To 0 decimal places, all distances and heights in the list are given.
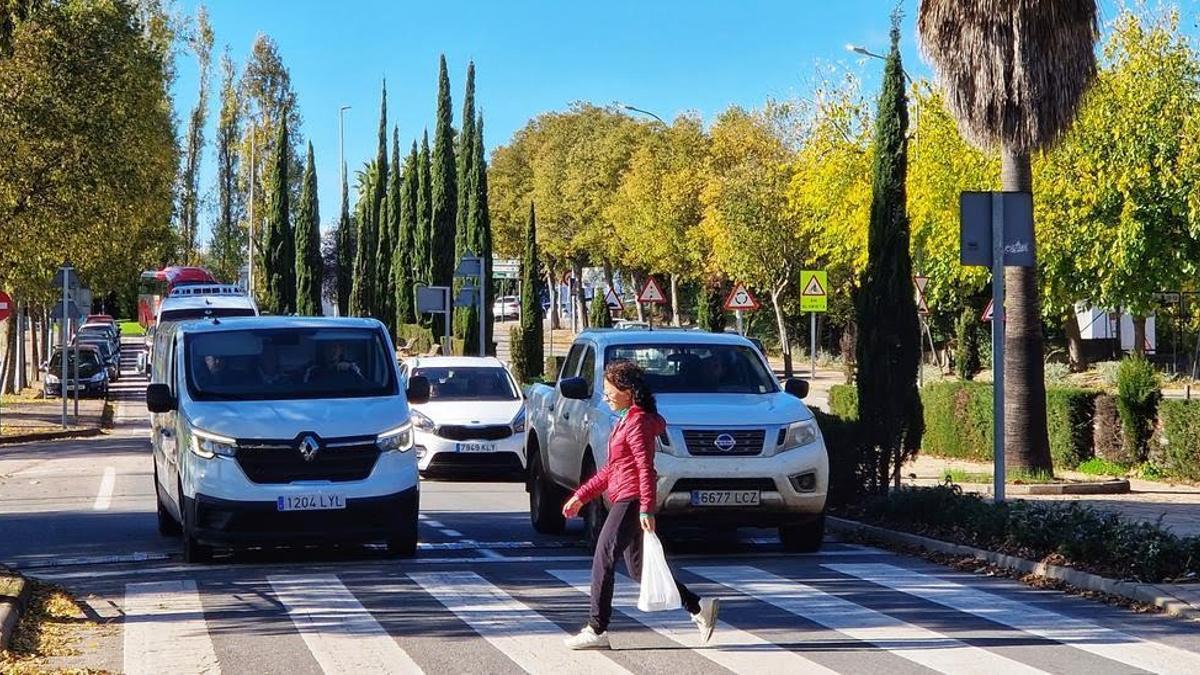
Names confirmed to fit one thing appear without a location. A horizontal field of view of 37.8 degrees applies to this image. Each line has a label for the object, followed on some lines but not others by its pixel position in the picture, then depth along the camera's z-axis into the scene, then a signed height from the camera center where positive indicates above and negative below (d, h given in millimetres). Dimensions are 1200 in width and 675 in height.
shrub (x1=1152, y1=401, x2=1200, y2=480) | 23375 -1265
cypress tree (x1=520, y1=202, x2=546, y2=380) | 53688 +1222
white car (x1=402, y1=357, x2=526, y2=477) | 23078 -1114
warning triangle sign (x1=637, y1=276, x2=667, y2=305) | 35641 +1163
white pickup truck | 13805 -715
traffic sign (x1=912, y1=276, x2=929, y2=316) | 37012 +1181
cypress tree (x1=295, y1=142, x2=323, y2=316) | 90688 +5466
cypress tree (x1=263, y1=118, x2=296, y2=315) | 89750 +5313
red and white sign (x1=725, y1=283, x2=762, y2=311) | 36031 +1020
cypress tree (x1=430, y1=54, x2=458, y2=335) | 68438 +6368
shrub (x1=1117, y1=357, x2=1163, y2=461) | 24453 -792
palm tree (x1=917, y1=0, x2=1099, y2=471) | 21594 +3500
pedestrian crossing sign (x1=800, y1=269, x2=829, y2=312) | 33438 +1067
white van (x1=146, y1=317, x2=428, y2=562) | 13523 -716
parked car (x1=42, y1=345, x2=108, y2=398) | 53500 -637
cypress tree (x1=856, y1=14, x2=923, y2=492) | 17578 +55
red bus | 83812 +3712
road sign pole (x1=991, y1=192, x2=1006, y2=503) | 14516 +52
